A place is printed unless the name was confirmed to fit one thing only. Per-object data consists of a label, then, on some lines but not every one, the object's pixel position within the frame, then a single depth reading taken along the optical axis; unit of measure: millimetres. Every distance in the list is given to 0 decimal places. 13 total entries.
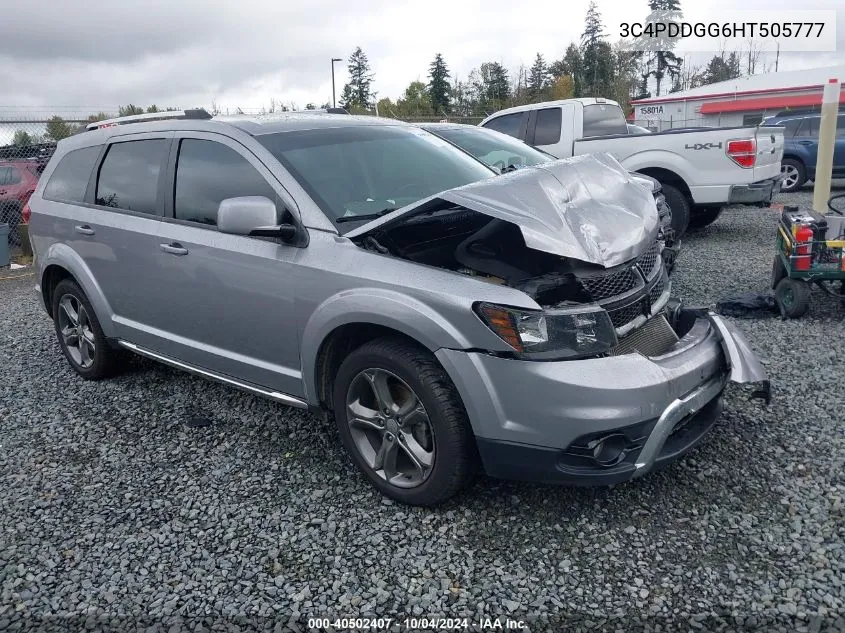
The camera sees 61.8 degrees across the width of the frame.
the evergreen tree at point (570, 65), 62394
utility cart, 5500
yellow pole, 8312
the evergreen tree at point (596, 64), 58531
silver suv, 2850
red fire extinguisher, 5492
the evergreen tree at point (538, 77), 58219
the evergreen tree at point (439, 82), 58594
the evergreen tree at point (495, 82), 55188
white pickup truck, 8609
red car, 12445
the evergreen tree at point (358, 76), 68188
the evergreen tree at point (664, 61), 62250
